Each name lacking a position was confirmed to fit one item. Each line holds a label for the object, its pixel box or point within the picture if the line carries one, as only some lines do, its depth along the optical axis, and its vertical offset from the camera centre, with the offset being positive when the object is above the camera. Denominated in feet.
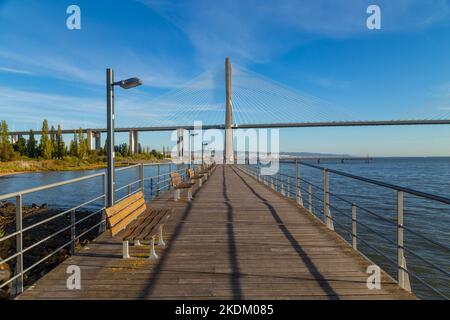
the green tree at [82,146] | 235.81 +3.93
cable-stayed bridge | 131.24 +12.22
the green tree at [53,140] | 225.43 +8.17
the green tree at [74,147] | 236.84 +3.21
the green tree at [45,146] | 214.28 +3.65
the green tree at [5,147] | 185.44 +2.76
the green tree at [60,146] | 227.61 +3.80
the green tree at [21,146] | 220.64 +3.78
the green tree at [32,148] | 219.82 +2.36
